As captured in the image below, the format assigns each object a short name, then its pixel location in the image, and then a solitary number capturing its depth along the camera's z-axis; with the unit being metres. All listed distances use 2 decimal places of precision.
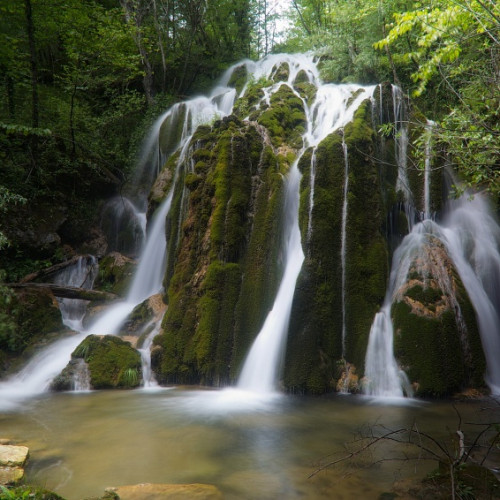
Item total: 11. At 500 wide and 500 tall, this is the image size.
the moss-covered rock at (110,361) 7.04
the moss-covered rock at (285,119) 10.34
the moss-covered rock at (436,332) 6.26
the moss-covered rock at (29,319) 8.21
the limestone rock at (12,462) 3.22
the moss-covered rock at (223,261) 7.23
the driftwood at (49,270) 10.62
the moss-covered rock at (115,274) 11.06
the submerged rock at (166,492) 3.10
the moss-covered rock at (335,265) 6.72
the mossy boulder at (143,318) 8.79
